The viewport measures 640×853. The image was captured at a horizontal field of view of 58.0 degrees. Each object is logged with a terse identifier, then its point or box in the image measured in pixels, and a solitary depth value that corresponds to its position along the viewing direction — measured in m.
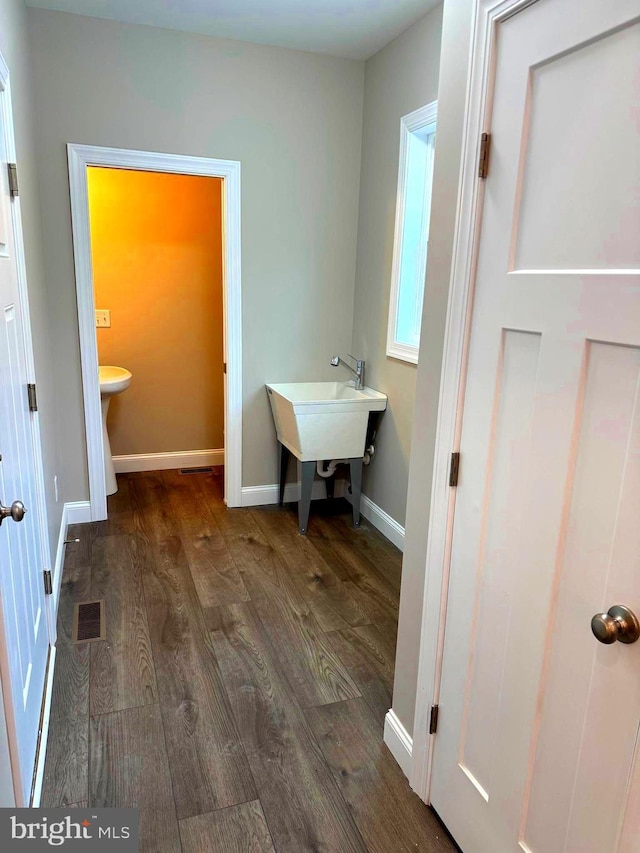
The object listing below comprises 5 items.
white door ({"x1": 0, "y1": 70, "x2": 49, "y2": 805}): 1.36
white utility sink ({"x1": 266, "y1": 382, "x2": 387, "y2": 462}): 3.19
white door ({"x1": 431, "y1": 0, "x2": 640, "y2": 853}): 0.98
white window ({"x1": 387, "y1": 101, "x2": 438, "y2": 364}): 3.01
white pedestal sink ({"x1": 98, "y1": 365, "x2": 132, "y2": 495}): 3.68
